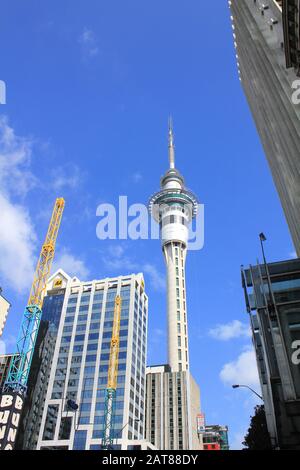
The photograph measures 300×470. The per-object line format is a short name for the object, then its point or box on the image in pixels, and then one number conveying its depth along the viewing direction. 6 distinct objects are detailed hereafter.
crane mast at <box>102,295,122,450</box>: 101.63
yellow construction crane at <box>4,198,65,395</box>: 67.62
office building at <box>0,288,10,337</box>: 74.44
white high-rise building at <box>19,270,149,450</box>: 107.62
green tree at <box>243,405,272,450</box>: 39.81
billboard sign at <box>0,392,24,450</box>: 48.19
